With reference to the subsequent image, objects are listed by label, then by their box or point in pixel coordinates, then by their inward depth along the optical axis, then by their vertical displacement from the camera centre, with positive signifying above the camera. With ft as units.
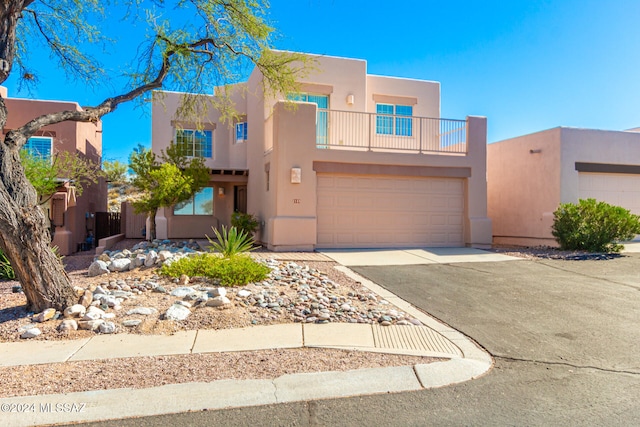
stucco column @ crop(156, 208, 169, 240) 57.06 -2.11
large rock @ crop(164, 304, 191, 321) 19.58 -4.77
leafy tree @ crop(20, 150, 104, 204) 38.32 +3.84
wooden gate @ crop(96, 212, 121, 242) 62.28 -2.27
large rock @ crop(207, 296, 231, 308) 20.93 -4.51
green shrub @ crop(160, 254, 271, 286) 25.08 -3.66
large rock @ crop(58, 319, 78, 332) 18.16 -4.99
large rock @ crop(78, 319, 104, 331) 18.42 -4.98
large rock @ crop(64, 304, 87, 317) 19.69 -4.70
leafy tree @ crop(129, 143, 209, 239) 43.68 +3.31
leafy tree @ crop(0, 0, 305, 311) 19.30 +8.83
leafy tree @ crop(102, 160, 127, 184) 118.22 +11.40
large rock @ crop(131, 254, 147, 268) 30.50 -3.67
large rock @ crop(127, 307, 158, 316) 20.12 -4.79
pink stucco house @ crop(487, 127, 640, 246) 50.34 +4.67
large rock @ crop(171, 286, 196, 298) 22.81 -4.41
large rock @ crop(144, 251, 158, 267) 30.32 -3.55
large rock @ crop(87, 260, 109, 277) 29.01 -4.08
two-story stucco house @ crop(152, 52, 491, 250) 42.11 +4.94
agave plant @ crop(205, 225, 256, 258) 29.68 -2.58
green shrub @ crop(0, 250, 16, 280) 30.33 -4.47
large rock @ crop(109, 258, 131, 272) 29.63 -3.85
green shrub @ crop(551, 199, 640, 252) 41.50 -1.43
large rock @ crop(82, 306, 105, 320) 19.12 -4.73
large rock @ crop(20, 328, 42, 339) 17.69 -5.17
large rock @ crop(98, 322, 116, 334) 18.19 -5.05
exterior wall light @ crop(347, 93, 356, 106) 53.47 +13.95
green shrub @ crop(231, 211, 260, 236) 45.75 -1.36
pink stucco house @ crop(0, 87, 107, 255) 49.21 +7.47
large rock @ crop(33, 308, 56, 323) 19.30 -4.83
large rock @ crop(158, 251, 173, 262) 30.76 -3.33
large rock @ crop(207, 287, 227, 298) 21.93 -4.24
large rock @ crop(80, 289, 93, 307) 20.89 -4.43
